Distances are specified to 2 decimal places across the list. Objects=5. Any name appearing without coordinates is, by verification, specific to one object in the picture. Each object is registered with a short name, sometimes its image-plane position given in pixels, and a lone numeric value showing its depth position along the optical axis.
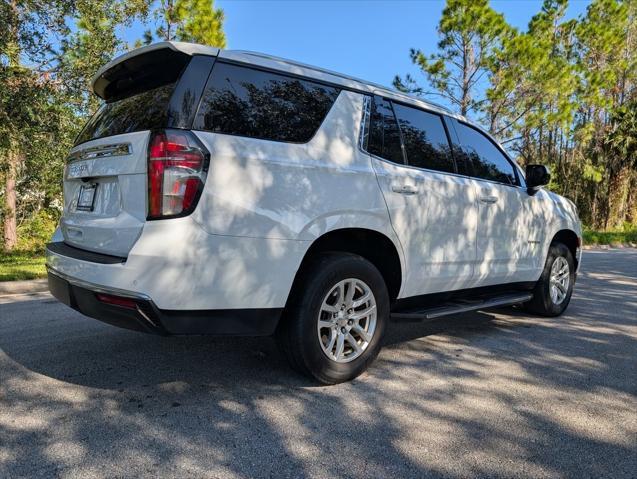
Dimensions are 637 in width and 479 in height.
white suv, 2.53
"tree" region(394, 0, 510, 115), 18.62
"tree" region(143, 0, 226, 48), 16.42
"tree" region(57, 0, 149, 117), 9.71
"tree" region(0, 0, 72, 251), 8.35
